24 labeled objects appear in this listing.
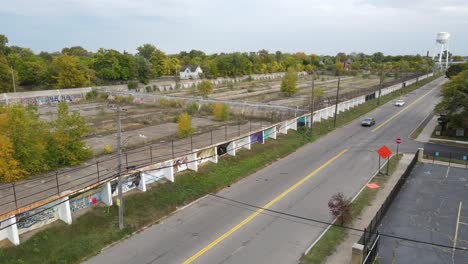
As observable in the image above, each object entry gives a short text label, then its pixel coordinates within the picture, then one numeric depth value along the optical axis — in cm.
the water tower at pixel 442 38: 17900
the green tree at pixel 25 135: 2197
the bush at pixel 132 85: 8638
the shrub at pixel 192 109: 5256
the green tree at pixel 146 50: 14188
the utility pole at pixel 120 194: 1614
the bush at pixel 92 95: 7598
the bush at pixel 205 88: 6925
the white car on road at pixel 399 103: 6204
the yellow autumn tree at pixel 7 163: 1998
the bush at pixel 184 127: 3541
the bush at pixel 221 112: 4575
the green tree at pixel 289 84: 7056
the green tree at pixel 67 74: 7775
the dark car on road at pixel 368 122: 4525
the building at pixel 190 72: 11981
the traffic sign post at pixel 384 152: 2567
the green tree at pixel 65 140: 2491
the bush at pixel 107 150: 3112
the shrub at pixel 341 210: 1833
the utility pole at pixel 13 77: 6831
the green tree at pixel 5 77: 6969
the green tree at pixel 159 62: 11788
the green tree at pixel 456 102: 3500
